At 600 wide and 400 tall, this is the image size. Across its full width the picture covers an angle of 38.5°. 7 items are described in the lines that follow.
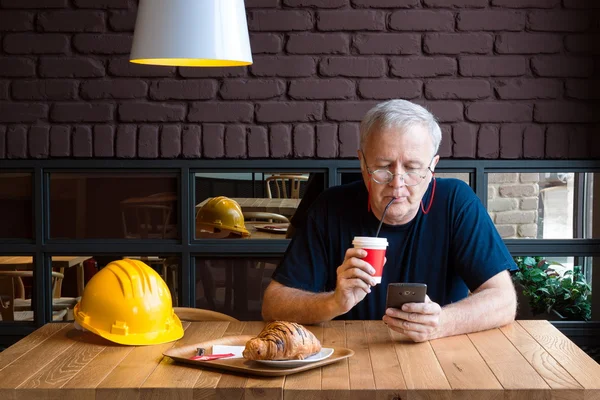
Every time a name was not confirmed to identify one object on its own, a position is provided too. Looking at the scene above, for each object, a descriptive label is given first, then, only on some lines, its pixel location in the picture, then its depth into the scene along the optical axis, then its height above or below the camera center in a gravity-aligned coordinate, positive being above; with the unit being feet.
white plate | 6.67 -1.42
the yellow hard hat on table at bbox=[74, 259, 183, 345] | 7.72 -1.17
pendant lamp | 7.36 +1.29
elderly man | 8.33 -0.63
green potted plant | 11.78 -1.50
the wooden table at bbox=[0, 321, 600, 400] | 6.31 -1.51
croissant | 6.73 -1.31
